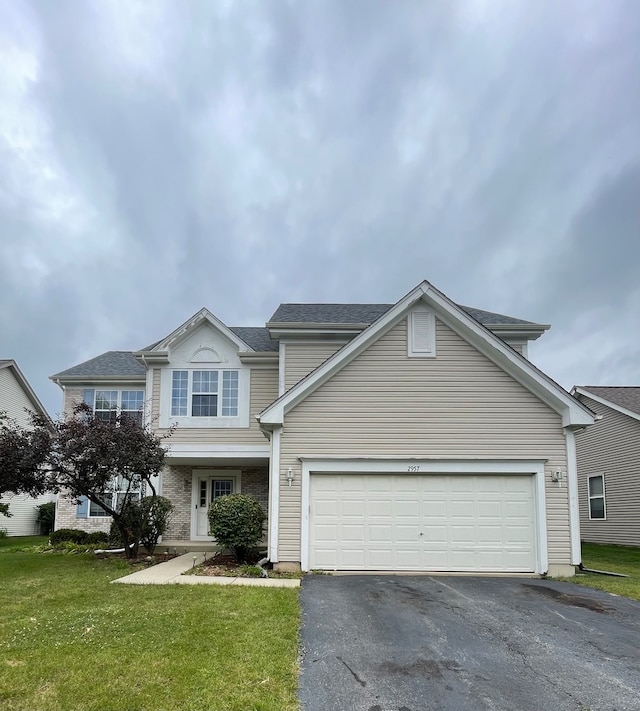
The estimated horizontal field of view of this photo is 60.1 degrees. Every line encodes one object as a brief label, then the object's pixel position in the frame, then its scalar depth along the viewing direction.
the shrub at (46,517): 25.17
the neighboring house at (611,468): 19.64
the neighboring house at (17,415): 24.06
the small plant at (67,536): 17.67
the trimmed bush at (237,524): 12.54
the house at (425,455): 12.20
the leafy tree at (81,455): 12.73
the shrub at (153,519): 14.77
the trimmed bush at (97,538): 17.62
